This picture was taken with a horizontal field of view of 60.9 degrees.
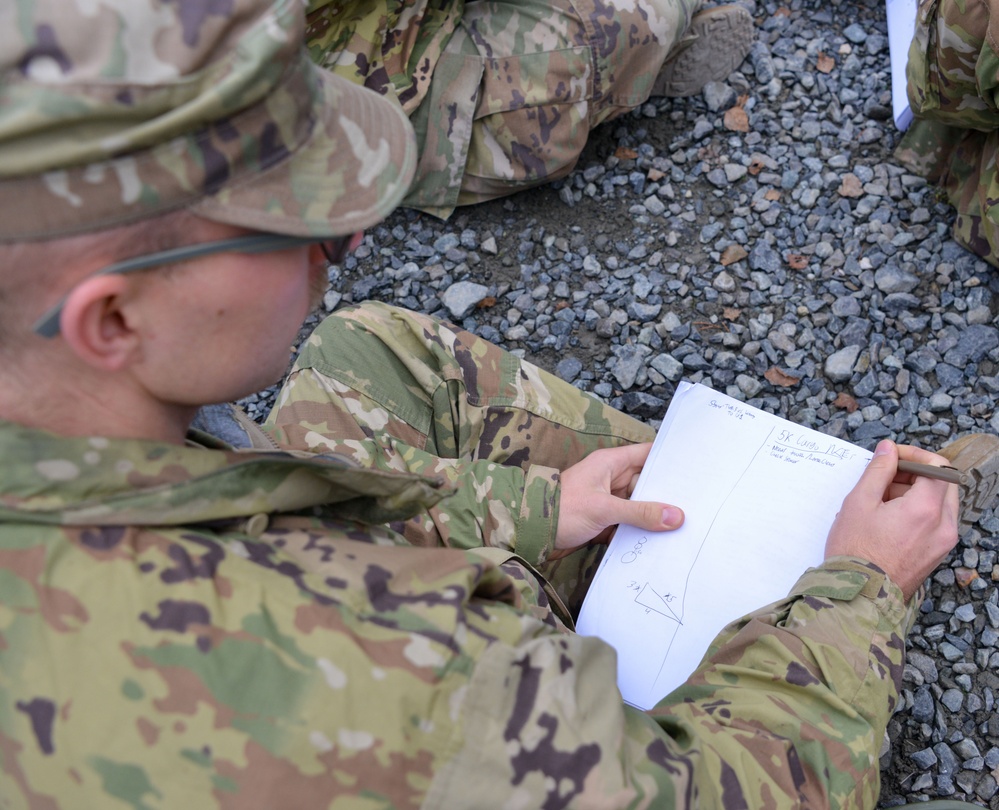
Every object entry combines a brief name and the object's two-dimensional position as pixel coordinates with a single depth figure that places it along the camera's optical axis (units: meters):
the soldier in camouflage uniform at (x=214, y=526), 0.81
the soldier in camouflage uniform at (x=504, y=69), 2.38
